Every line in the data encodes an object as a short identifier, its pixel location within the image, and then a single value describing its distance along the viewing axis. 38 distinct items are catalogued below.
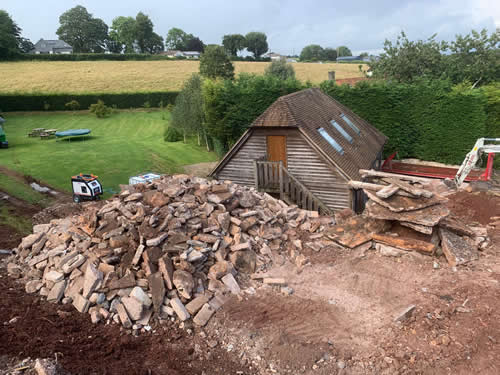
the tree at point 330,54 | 153.62
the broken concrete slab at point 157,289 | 8.27
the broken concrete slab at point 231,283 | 9.07
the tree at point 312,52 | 154.84
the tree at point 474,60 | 30.45
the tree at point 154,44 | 118.75
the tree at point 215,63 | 47.88
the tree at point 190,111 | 31.52
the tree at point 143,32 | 114.06
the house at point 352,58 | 155.12
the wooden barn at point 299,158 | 15.70
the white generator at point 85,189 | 17.86
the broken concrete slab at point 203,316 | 8.01
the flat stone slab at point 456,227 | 10.95
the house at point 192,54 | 130.90
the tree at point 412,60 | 32.03
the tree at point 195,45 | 149.50
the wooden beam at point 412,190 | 10.88
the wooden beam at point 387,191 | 10.93
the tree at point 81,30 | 114.06
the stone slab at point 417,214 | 10.29
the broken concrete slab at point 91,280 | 8.47
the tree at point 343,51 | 186.04
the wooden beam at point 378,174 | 12.95
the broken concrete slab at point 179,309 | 8.07
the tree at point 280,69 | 50.03
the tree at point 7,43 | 70.12
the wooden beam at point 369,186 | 11.28
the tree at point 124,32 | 114.74
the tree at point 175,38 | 160.75
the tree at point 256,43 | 137.25
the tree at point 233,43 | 122.00
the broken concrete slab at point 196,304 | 8.27
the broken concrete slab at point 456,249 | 10.12
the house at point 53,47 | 110.62
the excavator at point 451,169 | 17.50
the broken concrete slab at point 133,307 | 7.96
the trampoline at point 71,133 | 32.59
